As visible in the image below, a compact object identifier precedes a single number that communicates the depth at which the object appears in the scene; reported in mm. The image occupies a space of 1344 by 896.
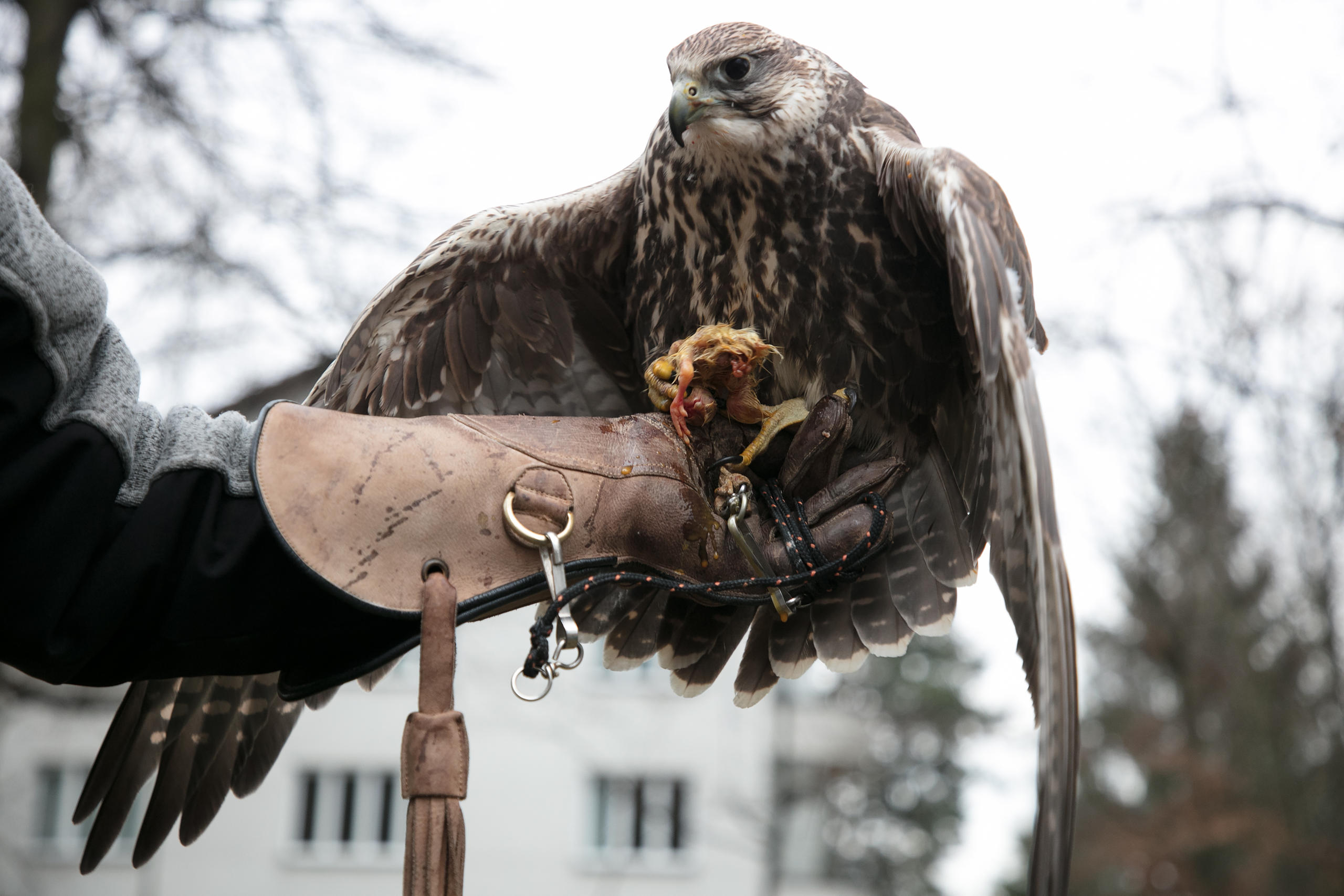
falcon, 2672
